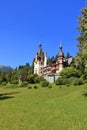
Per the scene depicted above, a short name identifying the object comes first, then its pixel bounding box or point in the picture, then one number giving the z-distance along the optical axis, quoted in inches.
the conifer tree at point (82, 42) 572.0
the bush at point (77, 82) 913.0
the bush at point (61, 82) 981.2
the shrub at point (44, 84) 916.6
